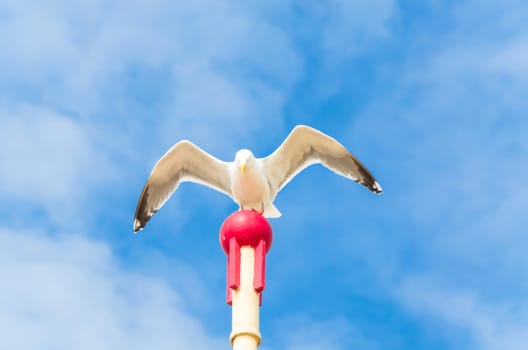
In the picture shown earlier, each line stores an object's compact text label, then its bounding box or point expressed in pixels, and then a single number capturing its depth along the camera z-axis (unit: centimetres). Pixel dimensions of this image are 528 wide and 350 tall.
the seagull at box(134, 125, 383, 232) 2041
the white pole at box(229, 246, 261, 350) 1385
